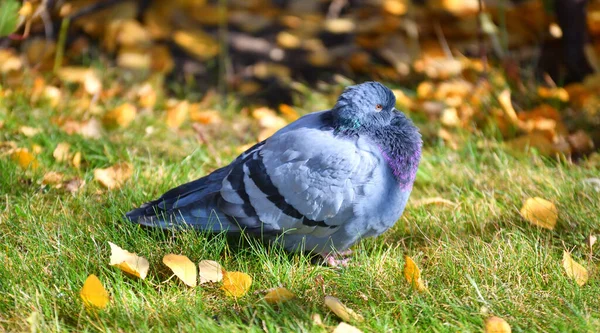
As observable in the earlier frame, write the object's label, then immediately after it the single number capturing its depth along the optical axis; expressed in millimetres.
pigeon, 4281
